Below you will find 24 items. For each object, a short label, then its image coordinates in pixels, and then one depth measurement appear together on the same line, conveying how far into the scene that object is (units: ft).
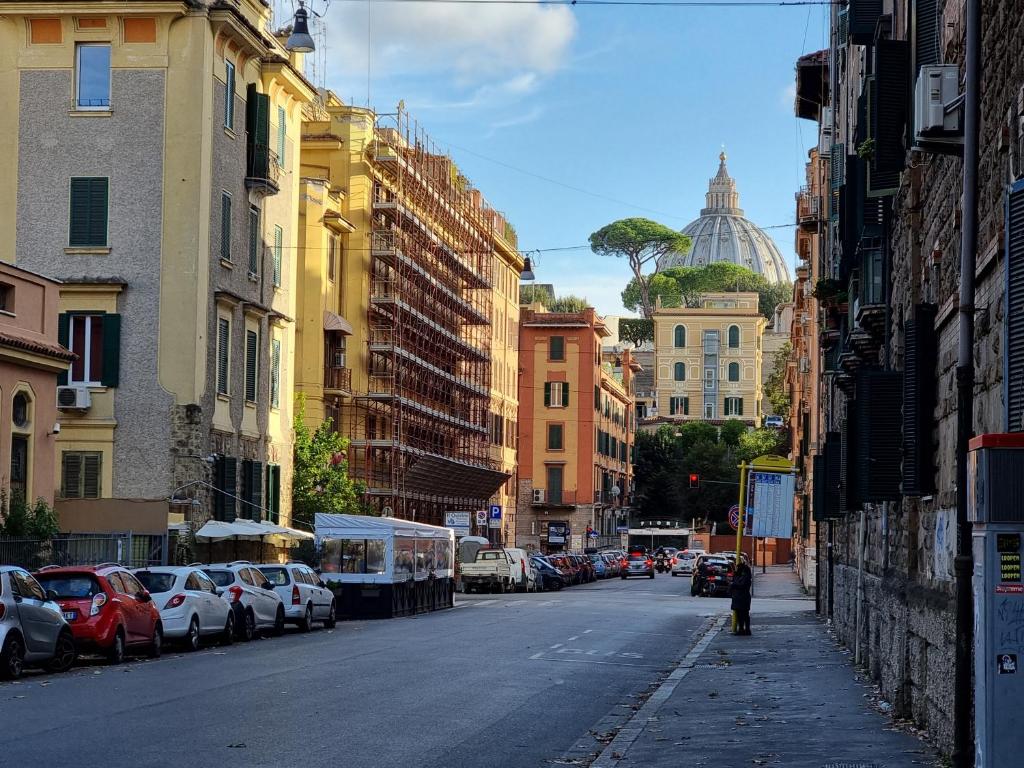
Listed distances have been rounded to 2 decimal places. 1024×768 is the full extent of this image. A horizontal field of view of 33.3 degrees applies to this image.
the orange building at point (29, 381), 111.24
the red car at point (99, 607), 80.12
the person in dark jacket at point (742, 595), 112.68
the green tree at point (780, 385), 404.98
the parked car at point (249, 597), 103.91
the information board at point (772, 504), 125.18
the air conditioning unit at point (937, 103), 43.14
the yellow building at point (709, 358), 510.58
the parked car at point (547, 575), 220.02
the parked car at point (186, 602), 92.02
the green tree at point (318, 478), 173.37
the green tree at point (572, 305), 382.83
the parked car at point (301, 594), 114.32
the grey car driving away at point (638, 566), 286.87
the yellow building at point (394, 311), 199.31
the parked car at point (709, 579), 196.65
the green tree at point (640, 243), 579.89
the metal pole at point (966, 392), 38.50
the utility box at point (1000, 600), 31.78
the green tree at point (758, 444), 397.80
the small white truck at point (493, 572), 201.26
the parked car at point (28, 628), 69.97
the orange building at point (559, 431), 353.72
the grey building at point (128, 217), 135.13
